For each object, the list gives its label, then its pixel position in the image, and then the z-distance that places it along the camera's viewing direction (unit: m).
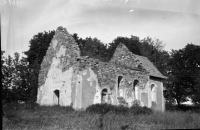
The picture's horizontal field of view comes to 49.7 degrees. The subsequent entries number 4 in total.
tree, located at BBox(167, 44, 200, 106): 34.66
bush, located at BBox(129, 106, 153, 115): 15.79
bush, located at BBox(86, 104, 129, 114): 14.54
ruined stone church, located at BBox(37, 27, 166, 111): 17.18
